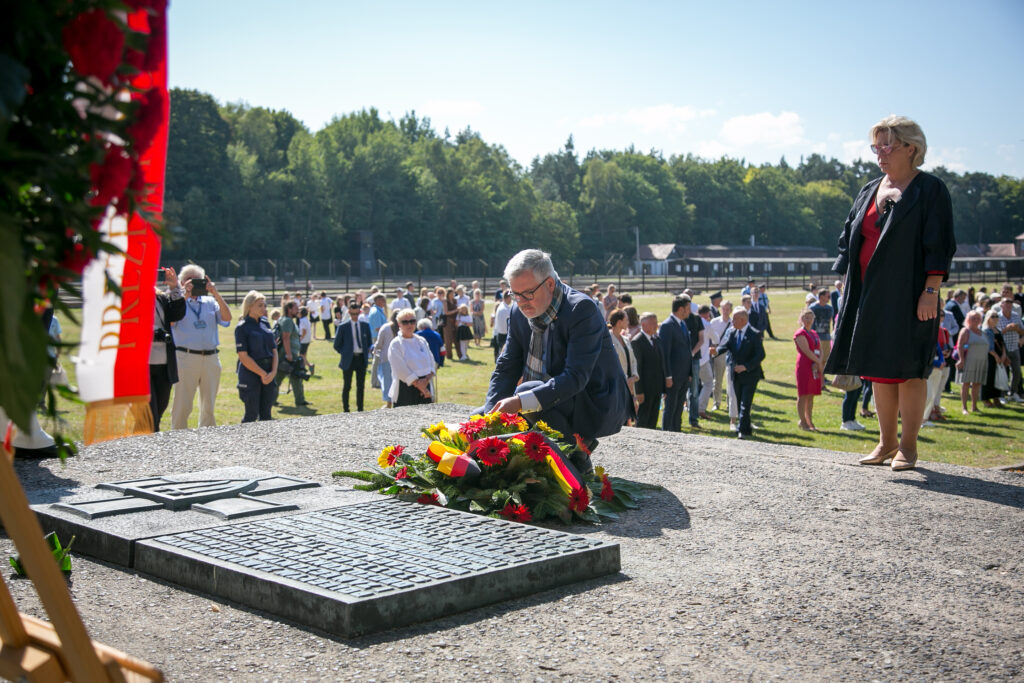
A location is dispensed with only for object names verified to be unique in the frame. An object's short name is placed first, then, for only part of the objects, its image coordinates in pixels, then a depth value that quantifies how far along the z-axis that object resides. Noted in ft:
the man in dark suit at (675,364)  43.47
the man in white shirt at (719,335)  56.65
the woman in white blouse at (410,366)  41.57
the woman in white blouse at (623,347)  38.99
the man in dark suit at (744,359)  47.24
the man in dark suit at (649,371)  41.86
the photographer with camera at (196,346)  37.50
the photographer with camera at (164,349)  32.99
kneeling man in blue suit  20.85
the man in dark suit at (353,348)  52.65
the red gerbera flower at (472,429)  20.35
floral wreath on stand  6.02
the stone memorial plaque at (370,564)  13.38
